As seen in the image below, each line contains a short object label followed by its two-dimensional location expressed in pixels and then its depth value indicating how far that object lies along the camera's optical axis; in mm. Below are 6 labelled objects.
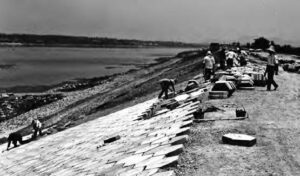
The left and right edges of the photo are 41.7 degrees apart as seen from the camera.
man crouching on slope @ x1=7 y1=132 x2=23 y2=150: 18234
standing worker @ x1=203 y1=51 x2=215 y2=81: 20219
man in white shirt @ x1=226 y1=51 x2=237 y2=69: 23875
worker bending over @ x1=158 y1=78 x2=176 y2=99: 18672
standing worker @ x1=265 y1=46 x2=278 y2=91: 15730
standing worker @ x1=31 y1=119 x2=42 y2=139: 19250
